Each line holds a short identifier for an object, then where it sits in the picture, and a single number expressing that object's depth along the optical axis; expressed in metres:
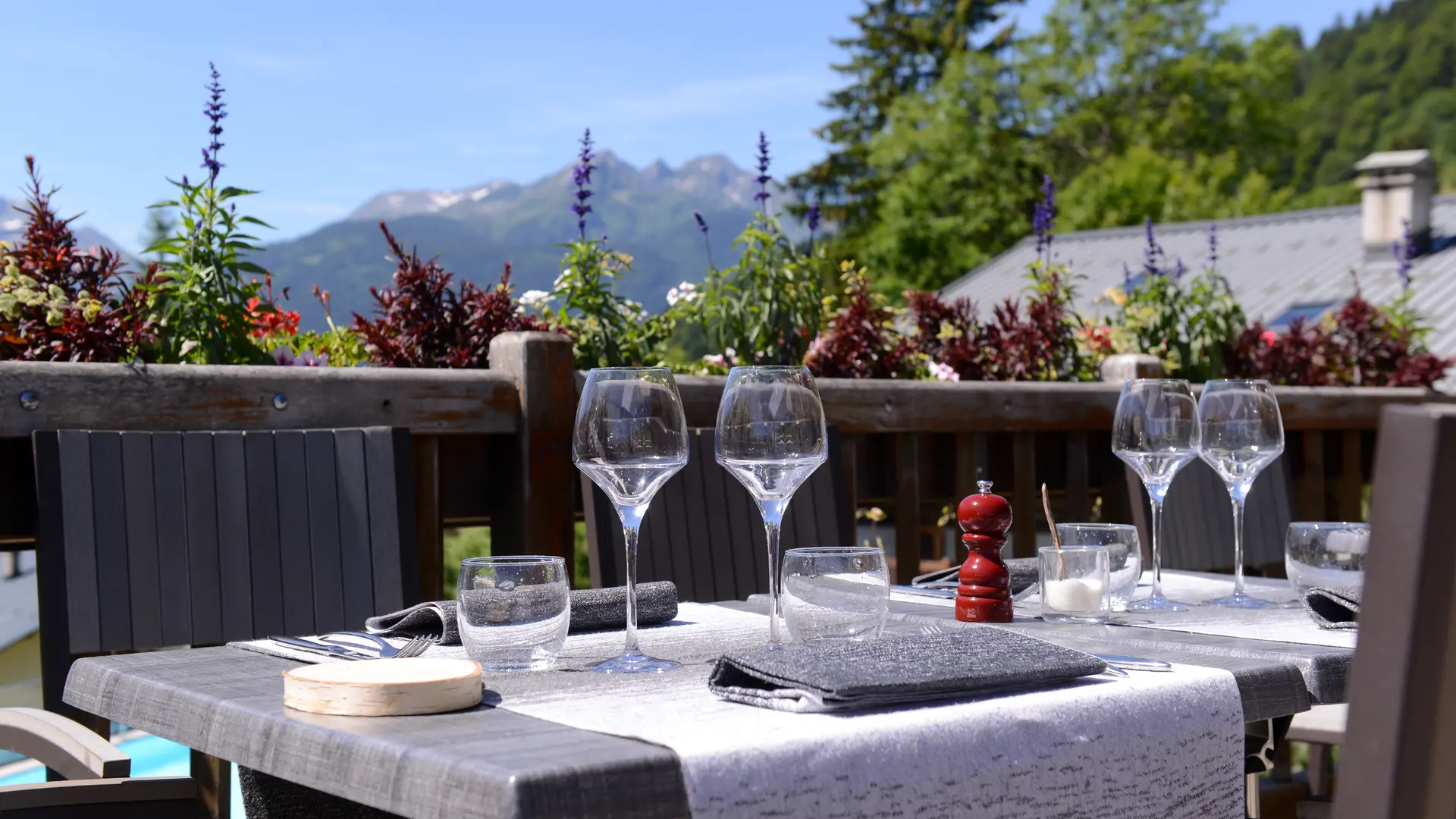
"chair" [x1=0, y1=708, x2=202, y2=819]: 1.28
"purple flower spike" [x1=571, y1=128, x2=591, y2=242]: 3.23
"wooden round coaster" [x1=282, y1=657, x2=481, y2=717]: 1.04
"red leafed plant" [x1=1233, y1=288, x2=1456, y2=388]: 4.61
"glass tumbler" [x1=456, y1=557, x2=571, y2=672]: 1.24
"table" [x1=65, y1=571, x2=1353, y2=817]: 0.85
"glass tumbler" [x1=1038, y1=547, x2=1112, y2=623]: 1.59
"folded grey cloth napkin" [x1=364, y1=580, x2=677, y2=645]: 1.47
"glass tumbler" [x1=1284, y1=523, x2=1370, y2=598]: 1.72
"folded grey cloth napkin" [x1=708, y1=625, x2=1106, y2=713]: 1.04
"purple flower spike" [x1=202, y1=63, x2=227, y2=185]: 2.74
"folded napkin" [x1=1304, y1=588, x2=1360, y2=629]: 1.59
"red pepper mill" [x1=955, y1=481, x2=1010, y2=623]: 1.63
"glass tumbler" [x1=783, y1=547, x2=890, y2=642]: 1.29
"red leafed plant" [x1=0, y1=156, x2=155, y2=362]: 2.33
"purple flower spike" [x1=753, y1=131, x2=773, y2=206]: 3.52
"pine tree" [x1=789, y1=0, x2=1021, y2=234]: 33.81
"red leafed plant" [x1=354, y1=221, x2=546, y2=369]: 2.81
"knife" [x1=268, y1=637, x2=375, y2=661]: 1.33
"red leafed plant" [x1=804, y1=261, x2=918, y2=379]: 3.49
